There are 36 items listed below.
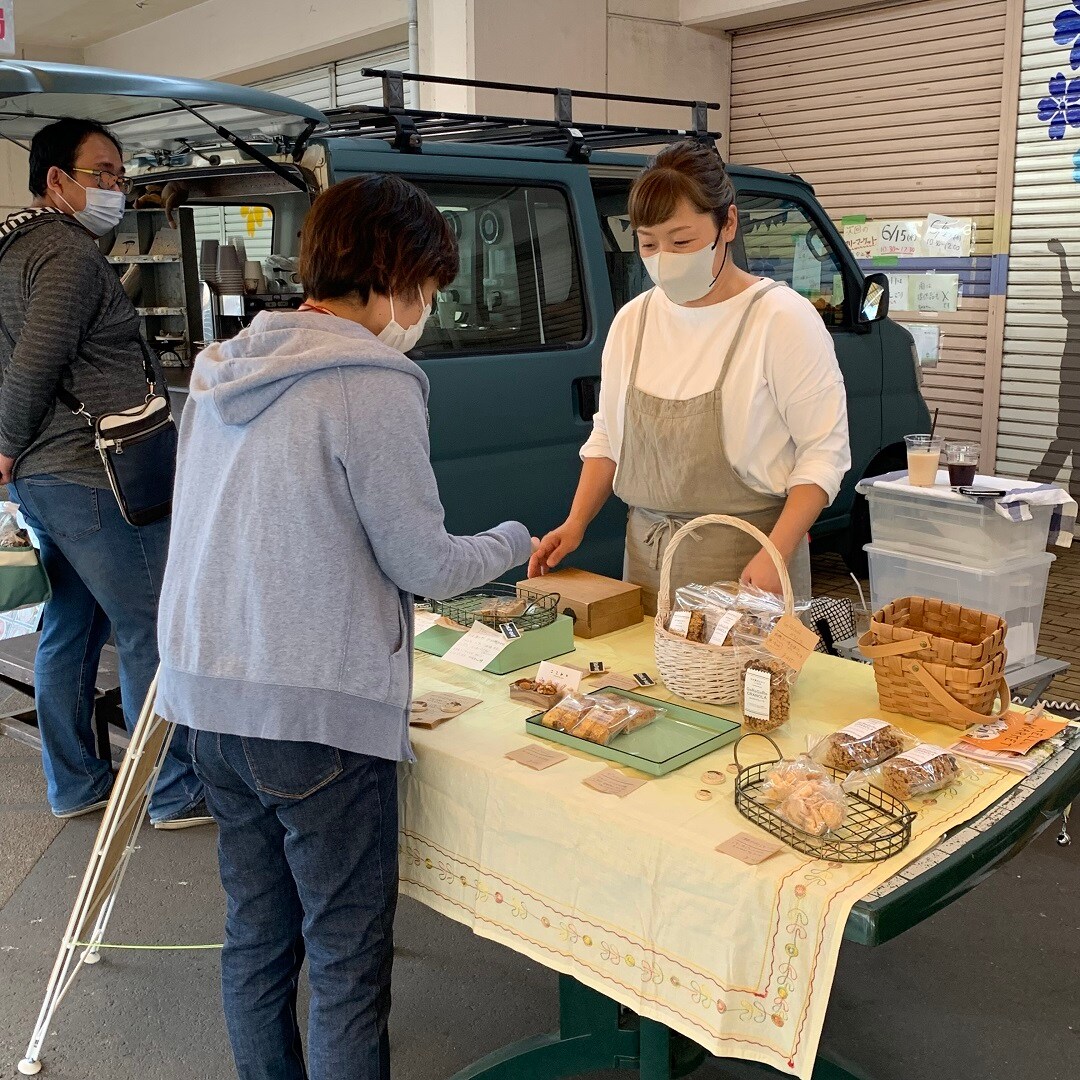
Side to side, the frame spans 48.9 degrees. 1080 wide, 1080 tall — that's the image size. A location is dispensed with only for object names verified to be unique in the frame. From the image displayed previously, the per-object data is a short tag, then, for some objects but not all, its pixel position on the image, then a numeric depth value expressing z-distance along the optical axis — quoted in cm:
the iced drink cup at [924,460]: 386
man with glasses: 313
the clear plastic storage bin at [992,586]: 374
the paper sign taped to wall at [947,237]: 734
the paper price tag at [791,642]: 206
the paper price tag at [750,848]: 166
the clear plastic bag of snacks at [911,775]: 183
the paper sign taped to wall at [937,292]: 748
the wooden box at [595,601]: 262
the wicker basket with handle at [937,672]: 205
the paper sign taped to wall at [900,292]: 772
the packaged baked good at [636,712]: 208
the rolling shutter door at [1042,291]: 677
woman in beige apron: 259
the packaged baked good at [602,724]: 202
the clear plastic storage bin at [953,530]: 374
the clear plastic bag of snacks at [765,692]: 204
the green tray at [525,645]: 242
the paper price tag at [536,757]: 197
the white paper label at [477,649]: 240
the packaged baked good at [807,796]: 172
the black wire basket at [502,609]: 252
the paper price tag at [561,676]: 227
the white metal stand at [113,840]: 254
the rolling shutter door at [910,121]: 714
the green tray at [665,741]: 194
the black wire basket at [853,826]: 167
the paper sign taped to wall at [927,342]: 759
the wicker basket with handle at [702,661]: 217
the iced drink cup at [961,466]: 376
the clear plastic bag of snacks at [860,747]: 191
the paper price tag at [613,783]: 186
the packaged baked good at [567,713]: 208
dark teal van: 370
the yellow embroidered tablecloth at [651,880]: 162
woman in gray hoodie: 174
